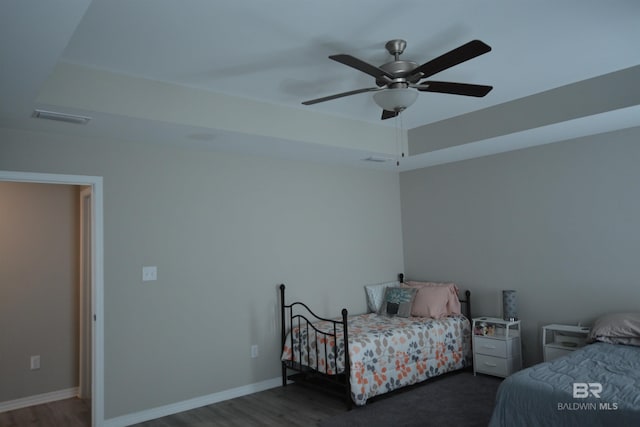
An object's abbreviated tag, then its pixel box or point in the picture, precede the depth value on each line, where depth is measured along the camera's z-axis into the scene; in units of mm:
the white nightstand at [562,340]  4051
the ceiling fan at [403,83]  2541
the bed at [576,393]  2467
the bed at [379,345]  3928
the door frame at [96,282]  3547
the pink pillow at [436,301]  4824
